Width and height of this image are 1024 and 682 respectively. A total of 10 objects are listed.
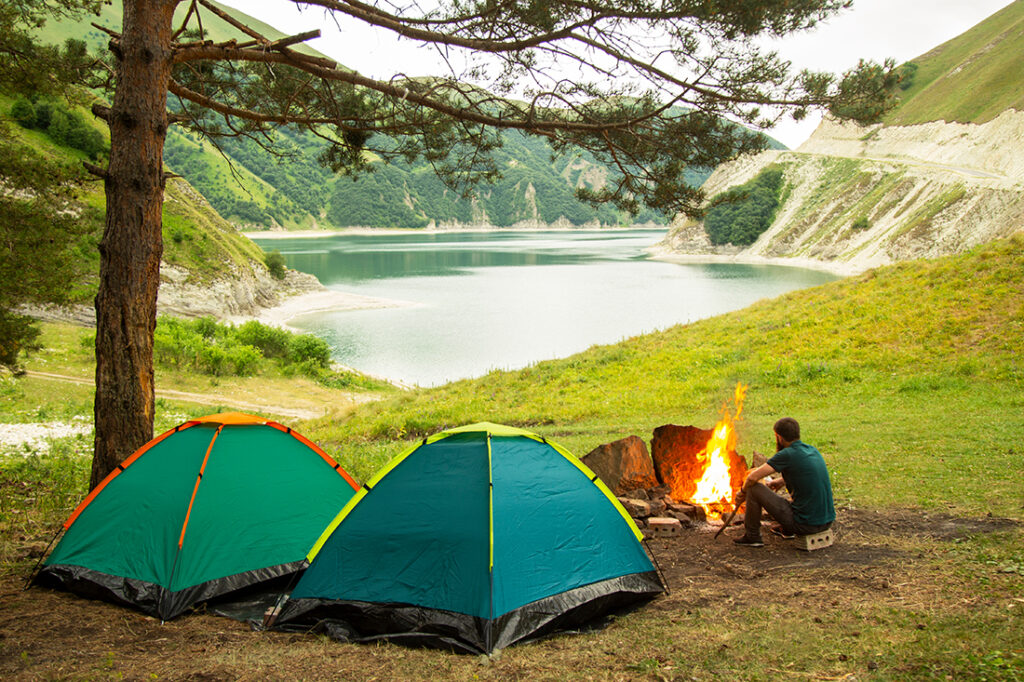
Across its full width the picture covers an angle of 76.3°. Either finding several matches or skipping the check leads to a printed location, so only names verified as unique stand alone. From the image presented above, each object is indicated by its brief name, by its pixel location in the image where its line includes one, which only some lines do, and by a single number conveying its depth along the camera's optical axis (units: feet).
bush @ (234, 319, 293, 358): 101.24
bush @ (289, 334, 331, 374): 96.84
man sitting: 18.21
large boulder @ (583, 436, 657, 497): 24.73
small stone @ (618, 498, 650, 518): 22.30
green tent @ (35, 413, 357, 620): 16.99
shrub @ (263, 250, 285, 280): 177.37
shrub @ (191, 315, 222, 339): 100.12
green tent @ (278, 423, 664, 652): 14.96
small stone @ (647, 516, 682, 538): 21.33
